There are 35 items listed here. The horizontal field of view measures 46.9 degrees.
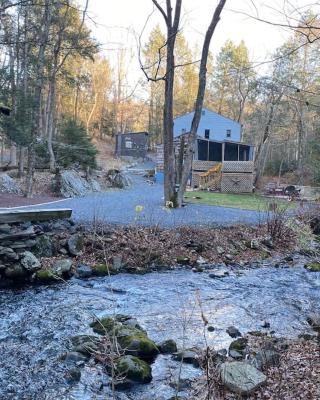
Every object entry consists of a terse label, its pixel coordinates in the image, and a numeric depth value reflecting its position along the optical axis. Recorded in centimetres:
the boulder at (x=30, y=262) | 656
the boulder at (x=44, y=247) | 725
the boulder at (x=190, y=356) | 392
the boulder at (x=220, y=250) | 852
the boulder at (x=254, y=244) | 903
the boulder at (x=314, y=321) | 490
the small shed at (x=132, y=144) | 3791
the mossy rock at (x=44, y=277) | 645
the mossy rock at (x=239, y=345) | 415
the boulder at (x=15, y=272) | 639
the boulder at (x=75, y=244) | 748
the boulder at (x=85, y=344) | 404
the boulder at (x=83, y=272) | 689
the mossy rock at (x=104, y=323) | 461
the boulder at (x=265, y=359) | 367
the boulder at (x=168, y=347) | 420
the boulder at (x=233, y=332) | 467
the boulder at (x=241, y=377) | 320
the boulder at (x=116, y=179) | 2059
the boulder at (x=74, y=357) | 392
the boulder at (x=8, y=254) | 664
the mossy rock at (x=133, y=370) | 358
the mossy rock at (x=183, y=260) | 796
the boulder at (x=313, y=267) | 803
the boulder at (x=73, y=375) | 360
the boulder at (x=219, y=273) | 734
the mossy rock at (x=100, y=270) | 707
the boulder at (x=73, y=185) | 1593
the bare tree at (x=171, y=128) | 1251
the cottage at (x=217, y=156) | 2247
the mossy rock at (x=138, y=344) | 402
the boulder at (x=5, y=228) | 707
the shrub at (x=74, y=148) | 1998
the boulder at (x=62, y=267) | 662
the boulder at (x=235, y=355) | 394
